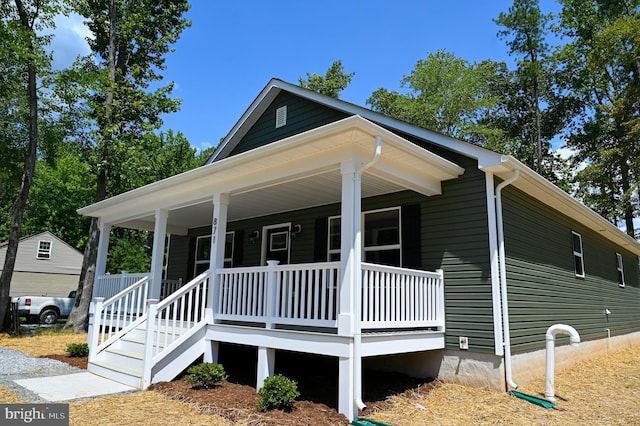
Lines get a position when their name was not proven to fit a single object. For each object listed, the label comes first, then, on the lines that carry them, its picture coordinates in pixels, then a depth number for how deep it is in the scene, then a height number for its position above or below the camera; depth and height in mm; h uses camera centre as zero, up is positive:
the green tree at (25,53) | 12433 +6843
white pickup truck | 17391 -950
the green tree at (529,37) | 22906 +13541
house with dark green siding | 5602 +534
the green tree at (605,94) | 17375 +9830
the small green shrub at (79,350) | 8750 -1286
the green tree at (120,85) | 14992 +7571
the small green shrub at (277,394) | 5098 -1231
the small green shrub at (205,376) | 6152 -1236
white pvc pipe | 6074 -844
